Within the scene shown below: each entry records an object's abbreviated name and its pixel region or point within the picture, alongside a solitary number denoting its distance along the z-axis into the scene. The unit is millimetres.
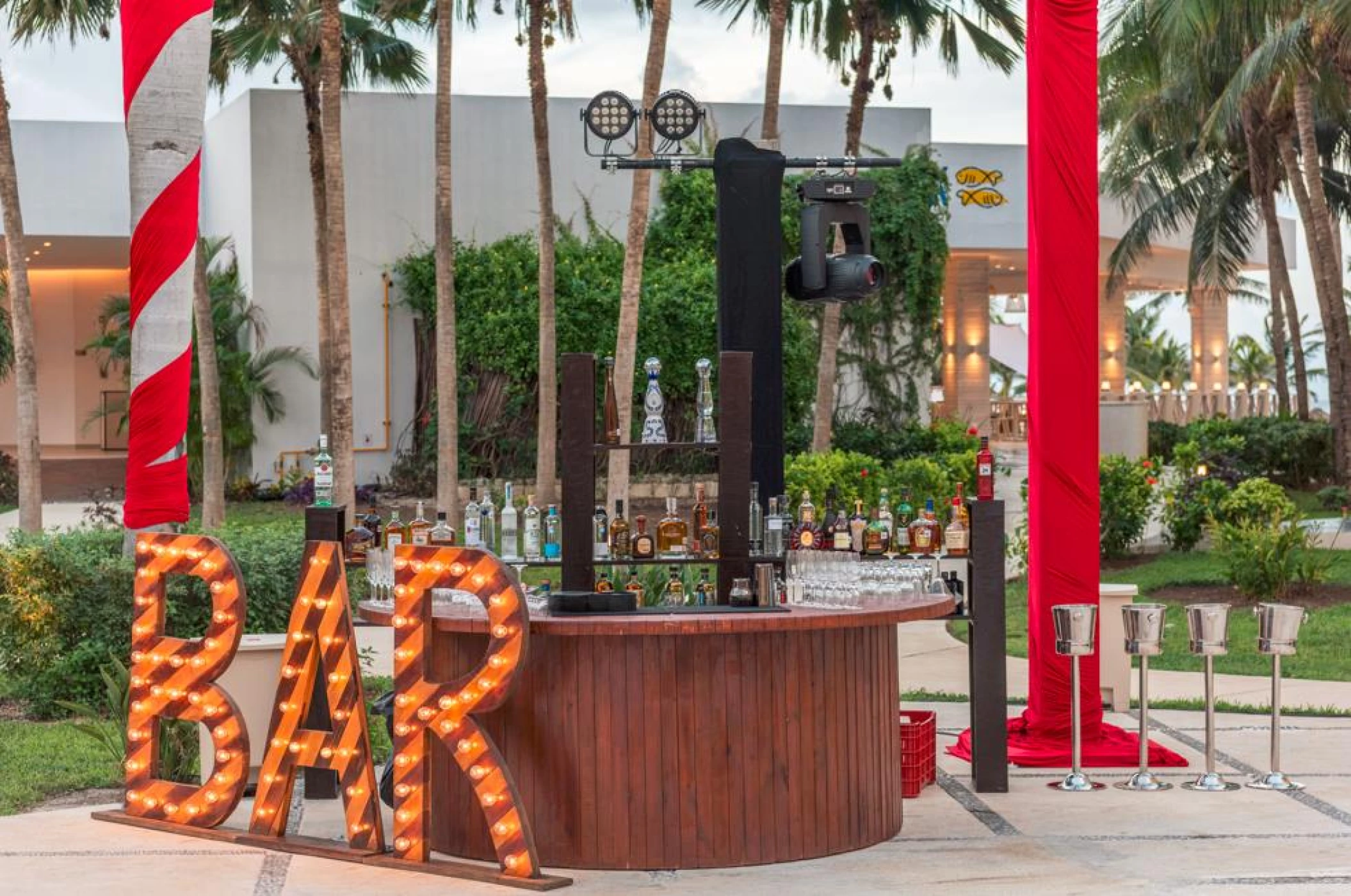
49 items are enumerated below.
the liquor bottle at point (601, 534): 7297
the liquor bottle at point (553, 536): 7422
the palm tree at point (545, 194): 18156
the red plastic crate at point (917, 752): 7691
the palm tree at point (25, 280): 15656
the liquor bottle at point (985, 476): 7914
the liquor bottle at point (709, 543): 7262
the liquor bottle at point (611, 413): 7363
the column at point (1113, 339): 33500
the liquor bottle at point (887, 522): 7785
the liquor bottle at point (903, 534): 7883
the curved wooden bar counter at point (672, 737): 6375
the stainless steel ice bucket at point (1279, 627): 7586
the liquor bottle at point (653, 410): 7238
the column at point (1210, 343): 36469
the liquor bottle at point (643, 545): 7258
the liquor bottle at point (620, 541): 7309
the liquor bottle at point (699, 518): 7402
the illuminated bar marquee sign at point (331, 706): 6227
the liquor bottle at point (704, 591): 7277
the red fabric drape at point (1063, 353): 8383
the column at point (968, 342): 29000
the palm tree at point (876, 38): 19500
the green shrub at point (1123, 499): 17812
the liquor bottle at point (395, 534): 7285
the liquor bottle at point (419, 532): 7414
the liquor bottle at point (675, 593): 7008
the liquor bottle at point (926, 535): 7855
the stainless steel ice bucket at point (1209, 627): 7578
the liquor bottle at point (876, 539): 7754
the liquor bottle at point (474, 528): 7215
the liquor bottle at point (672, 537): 7289
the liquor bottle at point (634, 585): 7309
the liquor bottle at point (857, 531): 7707
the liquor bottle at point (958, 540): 7891
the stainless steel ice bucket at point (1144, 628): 7648
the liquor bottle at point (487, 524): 7344
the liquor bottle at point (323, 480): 7484
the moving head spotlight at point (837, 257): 7777
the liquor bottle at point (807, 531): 7578
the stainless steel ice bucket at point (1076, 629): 7719
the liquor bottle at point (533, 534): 7375
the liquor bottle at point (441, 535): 7371
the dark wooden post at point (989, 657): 7785
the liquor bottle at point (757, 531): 7312
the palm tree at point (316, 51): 18984
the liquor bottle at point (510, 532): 7398
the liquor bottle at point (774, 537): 7211
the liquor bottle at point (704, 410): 7312
